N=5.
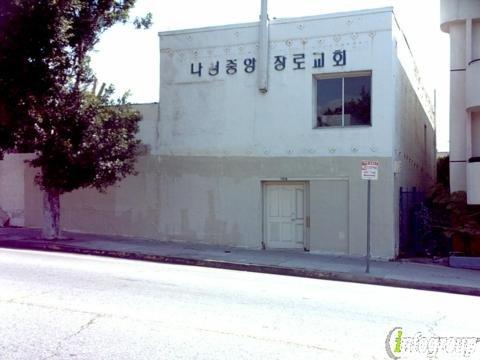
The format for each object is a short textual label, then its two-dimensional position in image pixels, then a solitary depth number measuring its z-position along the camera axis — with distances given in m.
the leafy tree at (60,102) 13.11
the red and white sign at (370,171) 11.87
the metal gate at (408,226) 15.18
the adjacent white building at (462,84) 15.49
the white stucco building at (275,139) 14.59
